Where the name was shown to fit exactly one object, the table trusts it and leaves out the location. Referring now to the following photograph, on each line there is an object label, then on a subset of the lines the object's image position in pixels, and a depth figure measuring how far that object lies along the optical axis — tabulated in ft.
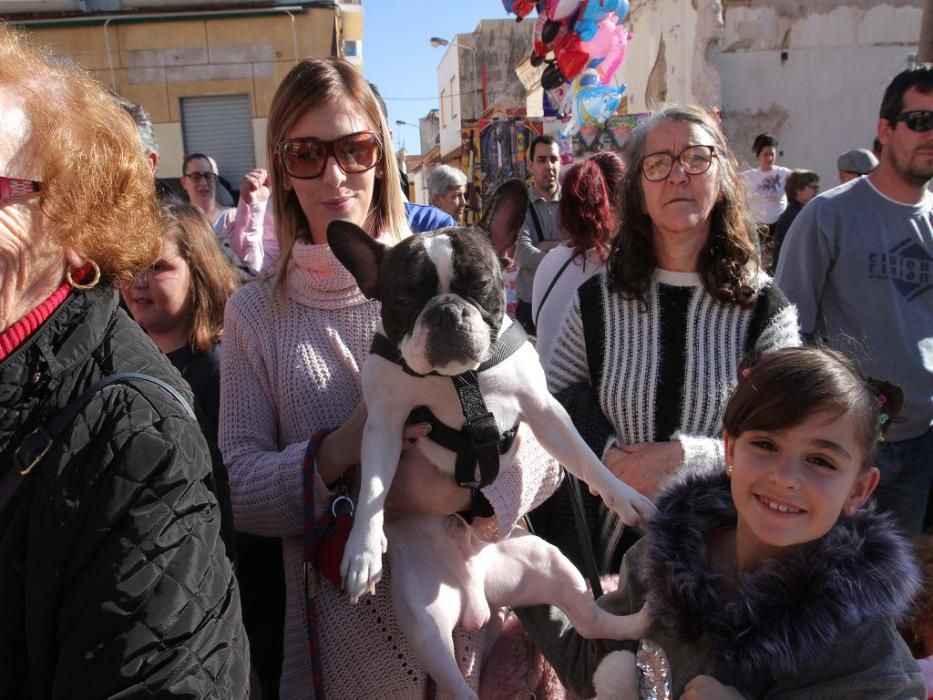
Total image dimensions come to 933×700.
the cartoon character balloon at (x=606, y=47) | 30.58
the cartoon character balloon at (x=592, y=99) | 30.58
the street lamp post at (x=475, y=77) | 102.58
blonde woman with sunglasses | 5.74
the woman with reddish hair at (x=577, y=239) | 10.17
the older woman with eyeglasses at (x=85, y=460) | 3.61
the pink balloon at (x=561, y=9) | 29.91
